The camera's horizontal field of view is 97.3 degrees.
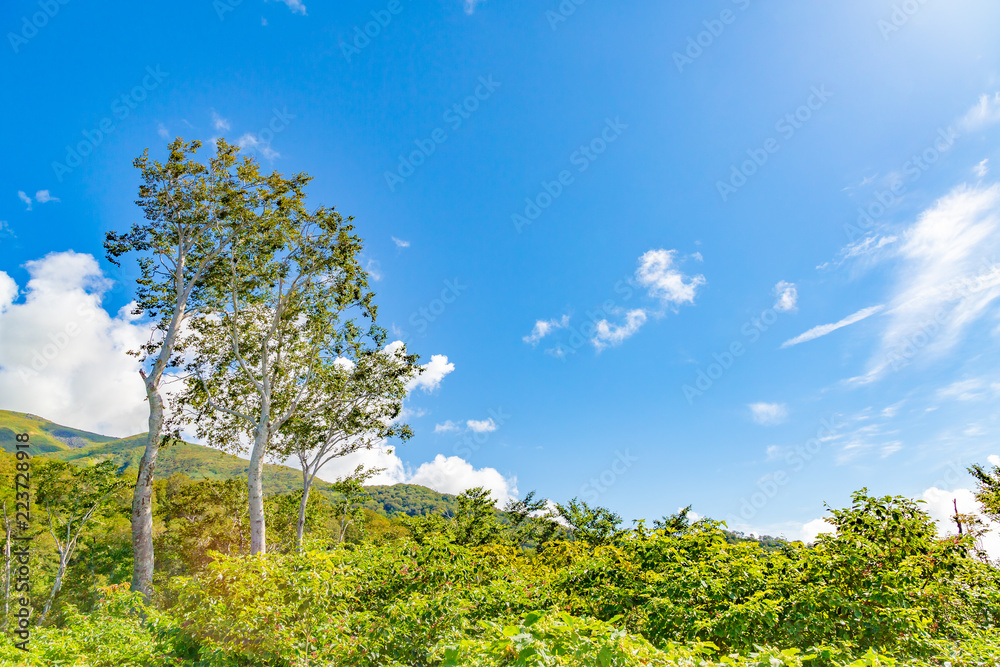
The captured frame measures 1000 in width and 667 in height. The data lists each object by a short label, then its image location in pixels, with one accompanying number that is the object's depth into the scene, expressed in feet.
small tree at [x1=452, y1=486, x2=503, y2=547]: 121.60
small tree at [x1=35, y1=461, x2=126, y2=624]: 92.63
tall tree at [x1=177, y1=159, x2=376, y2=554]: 53.88
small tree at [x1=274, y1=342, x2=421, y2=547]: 70.23
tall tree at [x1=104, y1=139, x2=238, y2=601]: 48.83
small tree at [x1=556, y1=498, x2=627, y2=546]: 60.69
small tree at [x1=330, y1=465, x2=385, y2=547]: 96.58
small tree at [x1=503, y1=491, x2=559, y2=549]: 150.30
